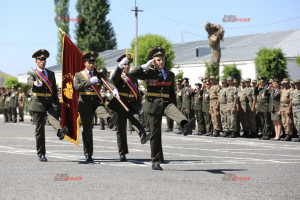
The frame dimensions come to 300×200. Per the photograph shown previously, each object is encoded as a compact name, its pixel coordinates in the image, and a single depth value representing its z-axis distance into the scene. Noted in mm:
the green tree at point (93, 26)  87250
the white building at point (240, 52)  53562
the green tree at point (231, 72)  47156
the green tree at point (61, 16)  85625
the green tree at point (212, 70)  42812
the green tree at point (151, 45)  60500
